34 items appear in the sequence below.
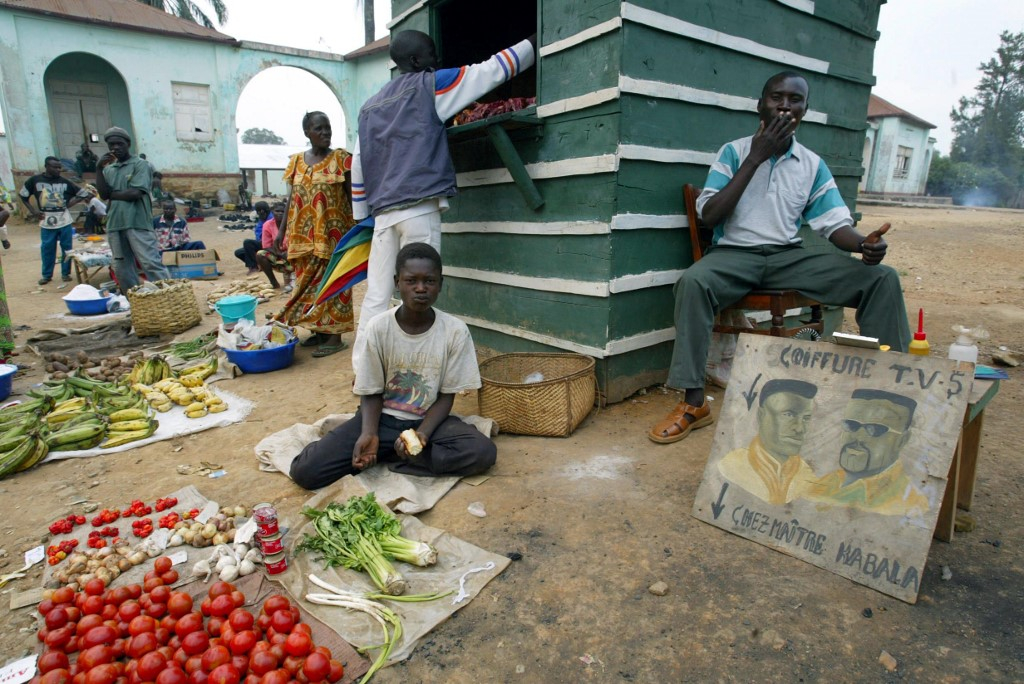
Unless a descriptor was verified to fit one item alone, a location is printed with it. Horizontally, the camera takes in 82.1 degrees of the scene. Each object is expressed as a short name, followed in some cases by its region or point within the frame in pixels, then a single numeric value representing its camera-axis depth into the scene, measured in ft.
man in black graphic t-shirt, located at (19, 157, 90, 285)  29.53
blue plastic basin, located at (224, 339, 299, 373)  16.19
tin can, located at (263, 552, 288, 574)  7.30
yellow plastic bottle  7.55
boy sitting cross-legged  9.36
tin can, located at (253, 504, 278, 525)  7.18
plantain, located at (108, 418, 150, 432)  12.12
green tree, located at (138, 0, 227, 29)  75.61
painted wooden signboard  6.68
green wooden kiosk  11.12
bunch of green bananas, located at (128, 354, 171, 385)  15.16
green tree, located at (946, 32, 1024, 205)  113.50
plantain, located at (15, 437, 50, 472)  10.59
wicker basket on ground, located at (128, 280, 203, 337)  20.07
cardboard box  31.19
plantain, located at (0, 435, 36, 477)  10.26
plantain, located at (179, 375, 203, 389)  14.76
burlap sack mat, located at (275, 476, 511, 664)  6.39
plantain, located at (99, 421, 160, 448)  11.61
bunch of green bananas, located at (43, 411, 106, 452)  11.26
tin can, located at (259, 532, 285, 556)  7.24
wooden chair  11.00
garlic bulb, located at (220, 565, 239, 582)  7.20
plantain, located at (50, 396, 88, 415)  12.74
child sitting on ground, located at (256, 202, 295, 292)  27.71
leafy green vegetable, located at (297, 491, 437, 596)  7.16
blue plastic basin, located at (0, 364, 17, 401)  14.15
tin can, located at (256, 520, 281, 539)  7.20
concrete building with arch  50.52
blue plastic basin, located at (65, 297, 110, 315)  23.86
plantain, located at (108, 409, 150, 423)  12.53
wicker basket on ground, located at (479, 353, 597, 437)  10.93
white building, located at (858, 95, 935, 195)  87.97
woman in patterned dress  16.35
